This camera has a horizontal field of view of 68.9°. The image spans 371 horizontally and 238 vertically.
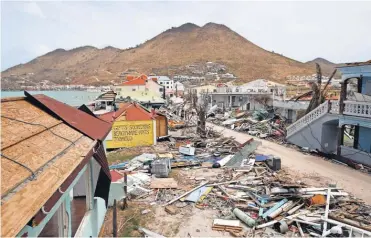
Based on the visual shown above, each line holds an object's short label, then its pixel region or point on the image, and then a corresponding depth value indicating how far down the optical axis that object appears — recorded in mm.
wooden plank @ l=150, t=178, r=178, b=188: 13922
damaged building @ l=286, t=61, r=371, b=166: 17406
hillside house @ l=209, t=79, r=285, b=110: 42644
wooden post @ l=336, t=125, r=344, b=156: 19234
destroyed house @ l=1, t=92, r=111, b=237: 2947
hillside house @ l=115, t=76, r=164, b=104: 41312
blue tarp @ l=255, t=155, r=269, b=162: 17656
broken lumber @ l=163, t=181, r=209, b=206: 12209
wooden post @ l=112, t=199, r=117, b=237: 8294
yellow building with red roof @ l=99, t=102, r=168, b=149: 22000
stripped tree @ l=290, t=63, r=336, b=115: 24094
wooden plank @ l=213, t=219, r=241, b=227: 9987
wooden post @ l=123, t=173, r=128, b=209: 11342
